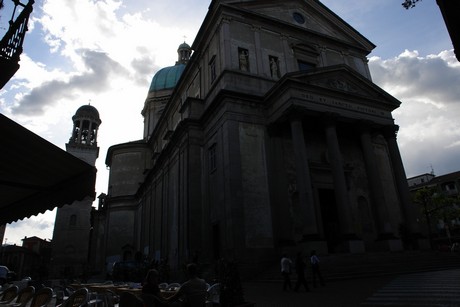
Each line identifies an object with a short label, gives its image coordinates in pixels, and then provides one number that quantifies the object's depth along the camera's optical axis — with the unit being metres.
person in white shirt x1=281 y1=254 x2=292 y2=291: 11.65
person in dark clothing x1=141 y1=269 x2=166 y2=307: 4.81
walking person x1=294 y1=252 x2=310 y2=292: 11.11
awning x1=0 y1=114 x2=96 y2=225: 5.60
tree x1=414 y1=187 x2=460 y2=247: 40.46
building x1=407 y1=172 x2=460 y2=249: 40.88
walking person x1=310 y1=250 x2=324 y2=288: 11.79
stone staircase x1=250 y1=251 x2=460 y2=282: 13.81
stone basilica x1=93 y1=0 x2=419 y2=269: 17.81
